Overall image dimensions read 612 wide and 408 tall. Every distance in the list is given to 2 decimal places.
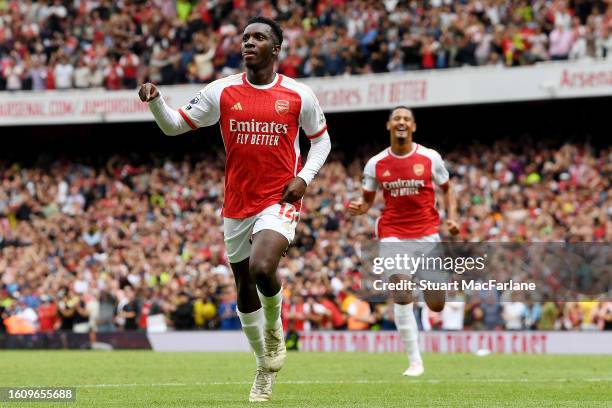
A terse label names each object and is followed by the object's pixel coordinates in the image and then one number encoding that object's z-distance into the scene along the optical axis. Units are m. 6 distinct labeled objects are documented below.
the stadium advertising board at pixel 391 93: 27.22
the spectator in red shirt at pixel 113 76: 32.81
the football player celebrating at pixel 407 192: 14.28
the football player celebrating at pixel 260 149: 9.64
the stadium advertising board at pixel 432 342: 21.86
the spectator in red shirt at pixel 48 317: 27.55
